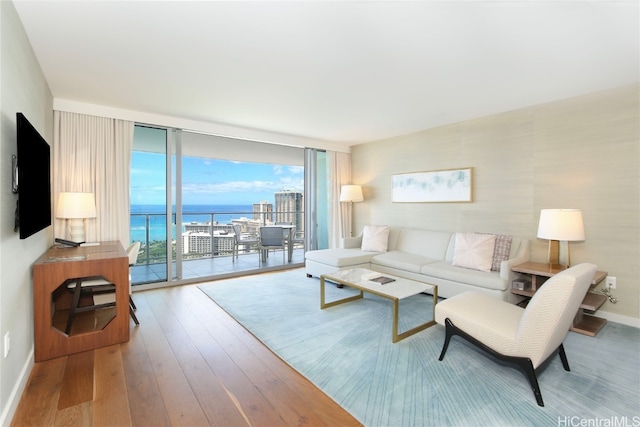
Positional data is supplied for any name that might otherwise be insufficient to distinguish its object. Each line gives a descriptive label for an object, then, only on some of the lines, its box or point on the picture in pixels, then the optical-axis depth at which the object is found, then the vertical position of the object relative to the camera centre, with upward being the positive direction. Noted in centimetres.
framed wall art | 431 +39
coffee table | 268 -78
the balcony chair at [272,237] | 588 -51
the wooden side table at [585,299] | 284 -89
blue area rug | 173 -117
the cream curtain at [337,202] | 595 +18
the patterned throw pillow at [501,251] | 356 -49
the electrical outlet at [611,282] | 309 -75
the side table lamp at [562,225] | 290 -14
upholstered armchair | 176 -78
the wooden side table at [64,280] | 230 -67
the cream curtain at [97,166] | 344 +56
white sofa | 331 -70
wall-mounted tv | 178 +22
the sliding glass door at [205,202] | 432 +22
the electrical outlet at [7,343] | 164 -74
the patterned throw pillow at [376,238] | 488 -46
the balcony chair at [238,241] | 622 -63
